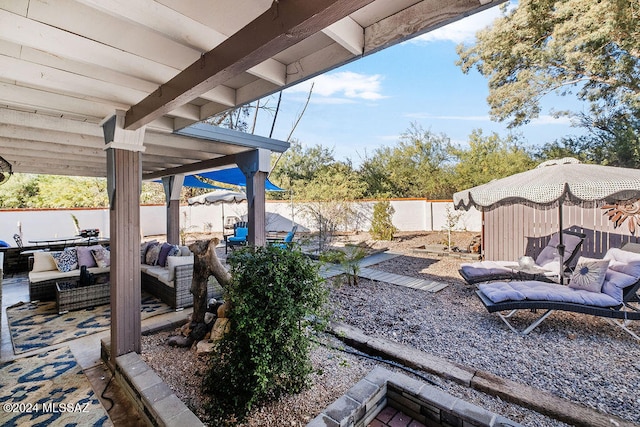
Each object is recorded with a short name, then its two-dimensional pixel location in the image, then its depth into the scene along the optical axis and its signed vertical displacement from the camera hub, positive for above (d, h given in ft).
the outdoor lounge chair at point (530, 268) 15.16 -3.24
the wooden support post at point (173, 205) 22.58 +0.34
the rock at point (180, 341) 9.52 -4.36
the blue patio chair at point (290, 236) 25.86 -2.39
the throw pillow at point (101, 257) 16.83 -2.81
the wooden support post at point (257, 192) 13.11 +0.79
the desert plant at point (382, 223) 34.35 -1.67
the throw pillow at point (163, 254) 16.93 -2.66
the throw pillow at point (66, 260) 16.10 -2.85
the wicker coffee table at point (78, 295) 13.62 -4.17
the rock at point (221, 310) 9.68 -3.42
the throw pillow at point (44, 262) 16.07 -2.94
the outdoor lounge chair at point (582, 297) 10.19 -3.26
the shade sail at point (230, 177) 19.53 +2.28
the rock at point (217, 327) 9.19 -3.81
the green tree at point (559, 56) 24.92 +15.59
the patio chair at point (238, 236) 29.96 -2.93
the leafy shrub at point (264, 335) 6.20 -2.75
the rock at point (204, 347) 8.93 -4.27
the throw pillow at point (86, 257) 16.77 -2.80
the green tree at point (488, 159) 41.63 +7.71
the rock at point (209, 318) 10.25 -3.92
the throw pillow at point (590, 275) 11.09 -2.59
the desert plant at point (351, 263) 17.55 -3.32
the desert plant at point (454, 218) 33.45 -1.03
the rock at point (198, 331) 9.65 -4.10
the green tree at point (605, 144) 33.60 +8.46
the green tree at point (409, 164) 53.57 +8.68
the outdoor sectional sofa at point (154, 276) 13.71 -3.47
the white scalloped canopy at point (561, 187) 11.19 +0.95
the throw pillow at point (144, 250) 17.97 -2.62
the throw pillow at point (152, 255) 17.46 -2.77
